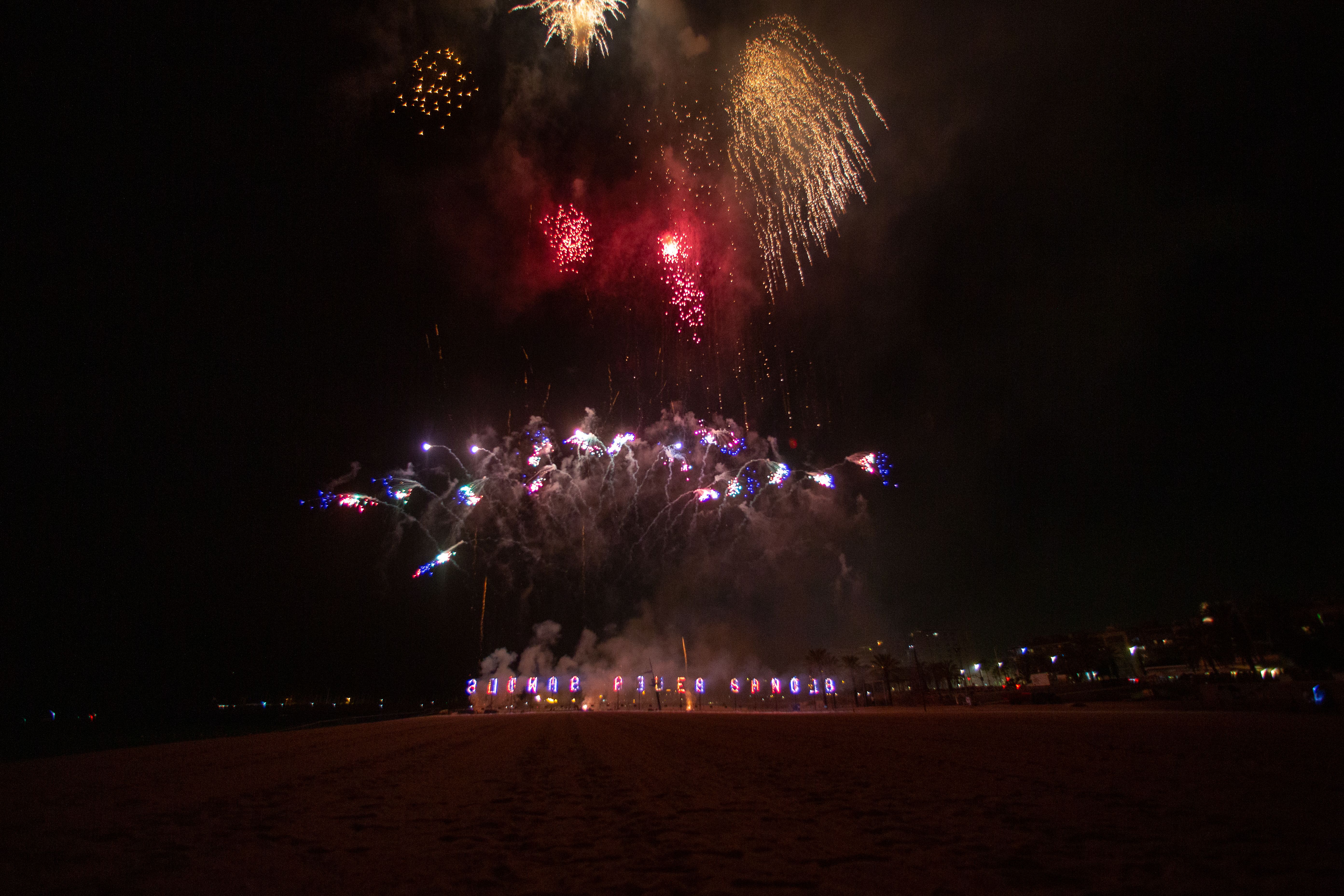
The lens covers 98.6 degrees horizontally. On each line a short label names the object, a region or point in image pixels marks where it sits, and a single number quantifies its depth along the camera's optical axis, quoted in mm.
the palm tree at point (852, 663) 80875
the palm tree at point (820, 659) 86000
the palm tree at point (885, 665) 66875
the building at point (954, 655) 123562
